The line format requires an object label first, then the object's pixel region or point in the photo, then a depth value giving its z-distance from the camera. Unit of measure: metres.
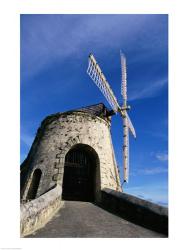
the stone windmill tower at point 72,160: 10.16
